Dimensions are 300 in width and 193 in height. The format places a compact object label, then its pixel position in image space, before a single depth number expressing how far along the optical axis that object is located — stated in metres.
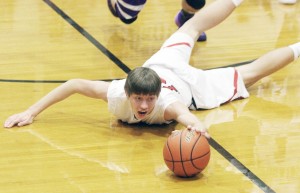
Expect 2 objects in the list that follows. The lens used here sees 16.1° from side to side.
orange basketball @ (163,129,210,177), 5.13
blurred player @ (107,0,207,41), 8.28
